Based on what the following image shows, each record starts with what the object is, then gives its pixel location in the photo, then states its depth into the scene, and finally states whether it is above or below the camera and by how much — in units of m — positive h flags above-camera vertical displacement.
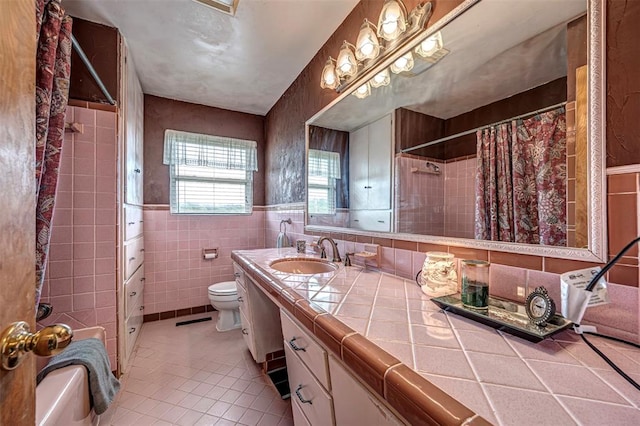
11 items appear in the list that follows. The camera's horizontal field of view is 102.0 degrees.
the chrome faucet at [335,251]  1.67 -0.25
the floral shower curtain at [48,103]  1.04 +0.49
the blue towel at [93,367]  1.14 -0.71
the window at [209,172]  2.88 +0.49
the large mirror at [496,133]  0.74 +0.31
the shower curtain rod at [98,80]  1.40 +0.85
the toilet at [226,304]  2.42 -0.86
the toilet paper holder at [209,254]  2.98 -0.47
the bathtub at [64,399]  0.86 -0.67
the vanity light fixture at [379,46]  1.23 +0.92
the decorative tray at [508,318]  0.64 -0.29
